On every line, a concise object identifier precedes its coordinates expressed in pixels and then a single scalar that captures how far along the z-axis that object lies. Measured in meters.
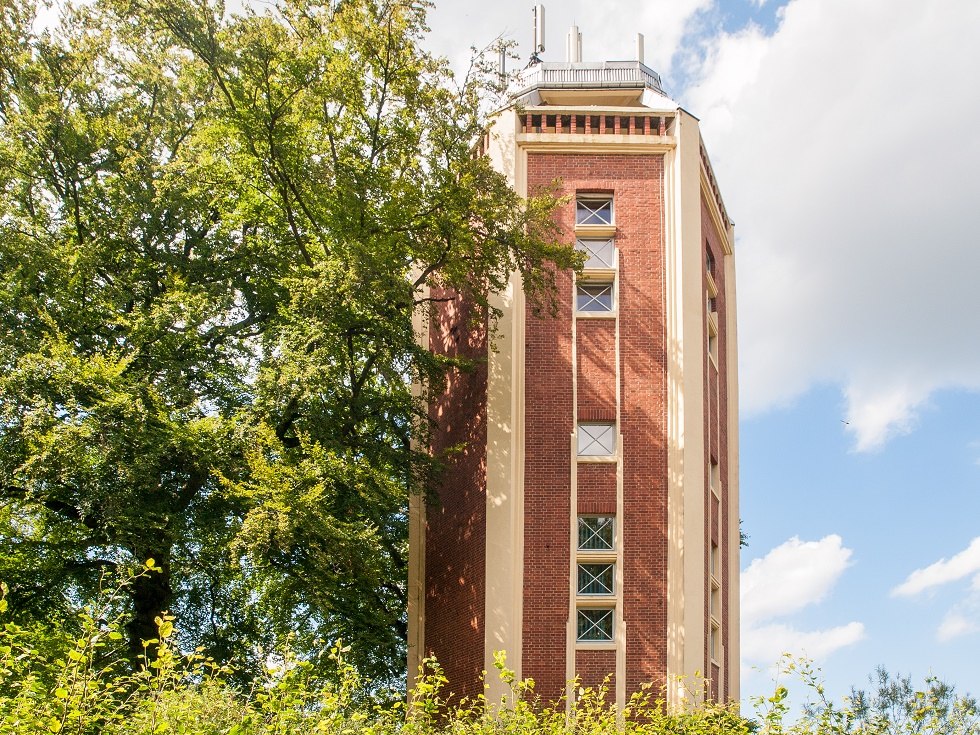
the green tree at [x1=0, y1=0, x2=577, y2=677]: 22.34
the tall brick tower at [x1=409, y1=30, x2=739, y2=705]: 23.27
